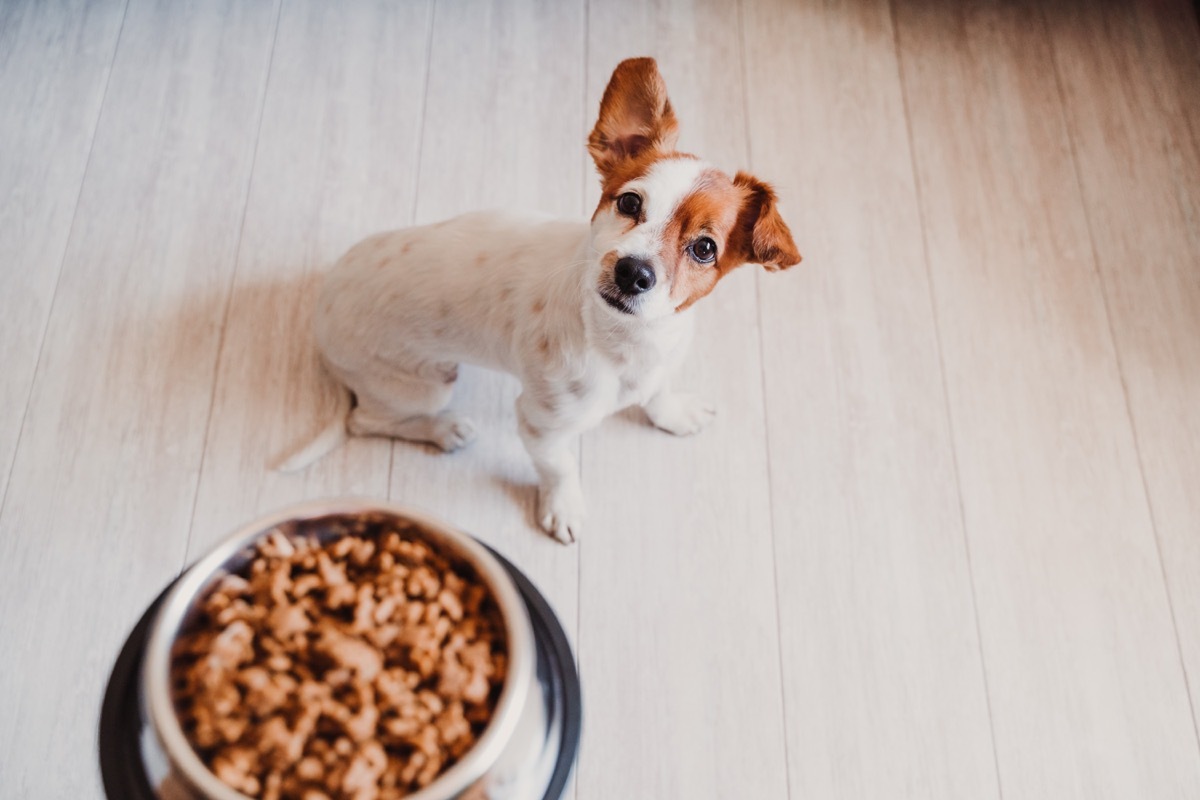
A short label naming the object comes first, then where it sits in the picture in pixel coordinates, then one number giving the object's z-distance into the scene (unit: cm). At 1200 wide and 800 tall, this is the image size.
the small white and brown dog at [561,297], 141
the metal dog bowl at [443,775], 72
